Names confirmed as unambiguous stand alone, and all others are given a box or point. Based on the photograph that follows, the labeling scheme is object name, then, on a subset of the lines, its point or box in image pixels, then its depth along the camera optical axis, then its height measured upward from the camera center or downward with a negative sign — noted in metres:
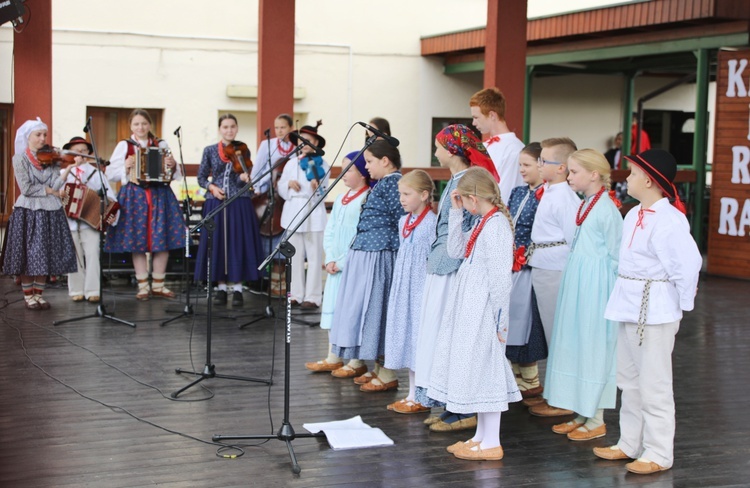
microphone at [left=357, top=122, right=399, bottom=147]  4.55 +0.19
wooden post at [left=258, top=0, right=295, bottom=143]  8.92 +1.04
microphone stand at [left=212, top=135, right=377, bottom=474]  4.14 -1.14
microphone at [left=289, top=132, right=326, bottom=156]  5.13 +0.19
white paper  4.47 -1.23
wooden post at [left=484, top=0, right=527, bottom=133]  9.48 +1.24
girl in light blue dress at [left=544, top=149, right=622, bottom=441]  4.66 -0.62
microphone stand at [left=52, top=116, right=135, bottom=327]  7.16 -0.61
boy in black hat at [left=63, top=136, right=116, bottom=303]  8.28 -0.63
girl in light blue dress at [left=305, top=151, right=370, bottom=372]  5.78 -0.36
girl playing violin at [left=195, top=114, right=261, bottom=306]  8.17 -0.48
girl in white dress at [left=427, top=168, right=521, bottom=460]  4.29 -0.67
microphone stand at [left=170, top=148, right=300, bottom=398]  5.30 -1.16
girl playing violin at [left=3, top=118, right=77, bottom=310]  7.55 -0.39
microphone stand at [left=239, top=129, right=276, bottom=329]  7.38 -0.94
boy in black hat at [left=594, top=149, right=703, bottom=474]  4.06 -0.45
